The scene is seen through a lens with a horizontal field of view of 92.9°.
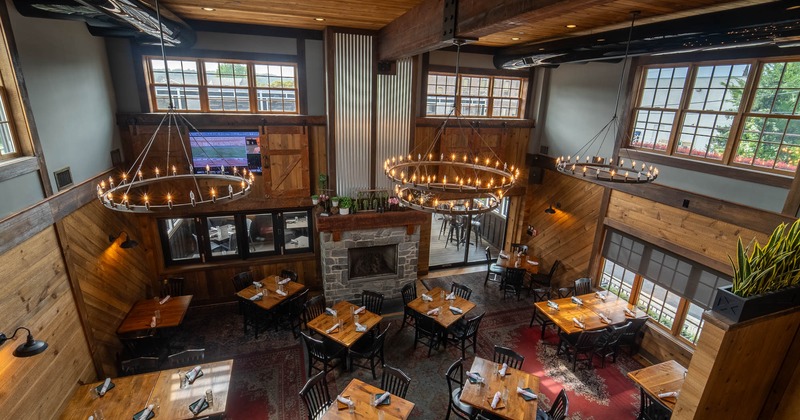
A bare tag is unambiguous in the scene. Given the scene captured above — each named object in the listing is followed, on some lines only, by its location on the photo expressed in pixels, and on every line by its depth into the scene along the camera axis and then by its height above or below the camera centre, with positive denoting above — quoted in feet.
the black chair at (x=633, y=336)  24.11 -13.88
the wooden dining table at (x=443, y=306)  23.22 -12.35
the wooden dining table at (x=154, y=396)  15.92 -12.65
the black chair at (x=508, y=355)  19.35 -12.12
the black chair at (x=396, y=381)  17.65 -12.78
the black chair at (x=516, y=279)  30.83 -13.20
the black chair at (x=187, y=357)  19.33 -12.80
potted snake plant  10.60 -4.40
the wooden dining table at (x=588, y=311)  23.34 -12.32
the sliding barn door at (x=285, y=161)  26.94 -4.06
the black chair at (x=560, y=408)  16.84 -12.86
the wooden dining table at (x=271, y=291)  24.81 -12.53
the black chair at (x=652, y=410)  18.35 -14.18
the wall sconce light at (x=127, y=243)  22.44 -8.40
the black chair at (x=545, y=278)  31.37 -13.24
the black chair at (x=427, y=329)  23.99 -13.72
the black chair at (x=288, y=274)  28.25 -12.28
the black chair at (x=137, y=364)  18.15 -12.47
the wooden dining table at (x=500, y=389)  16.49 -12.46
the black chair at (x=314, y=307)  23.92 -12.48
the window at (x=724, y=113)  18.28 +0.32
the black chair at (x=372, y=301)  25.46 -12.74
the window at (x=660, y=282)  21.94 -10.11
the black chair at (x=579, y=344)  22.63 -13.68
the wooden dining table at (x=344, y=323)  21.22 -12.44
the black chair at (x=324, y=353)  20.56 -13.68
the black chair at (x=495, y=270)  31.96 -12.98
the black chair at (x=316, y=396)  17.13 -13.29
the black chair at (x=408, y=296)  25.55 -12.83
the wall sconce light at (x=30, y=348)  12.65 -8.27
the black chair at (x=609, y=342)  22.78 -13.55
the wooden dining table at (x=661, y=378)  18.44 -12.68
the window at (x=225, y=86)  25.18 +1.00
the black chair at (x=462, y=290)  26.78 -12.57
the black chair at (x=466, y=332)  23.09 -13.77
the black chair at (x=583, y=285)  28.22 -12.29
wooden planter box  10.54 -5.04
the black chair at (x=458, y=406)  17.98 -13.86
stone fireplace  27.81 -10.87
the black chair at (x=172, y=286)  26.78 -12.88
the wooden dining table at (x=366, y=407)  15.96 -12.49
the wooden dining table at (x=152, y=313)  22.34 -12.90
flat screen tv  25.84 -3.31
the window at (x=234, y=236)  28.25 -10.04
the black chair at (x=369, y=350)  21.85 -13.87
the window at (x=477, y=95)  30.96 +1.20
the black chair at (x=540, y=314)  26.68 -14.70
